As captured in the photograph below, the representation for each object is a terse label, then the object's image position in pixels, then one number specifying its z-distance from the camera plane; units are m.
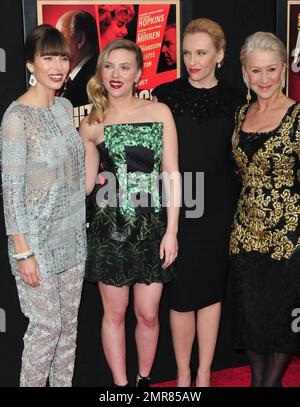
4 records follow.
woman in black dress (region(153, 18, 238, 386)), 3.18
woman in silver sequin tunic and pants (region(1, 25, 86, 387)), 2.71
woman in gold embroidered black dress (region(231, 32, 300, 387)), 2.91
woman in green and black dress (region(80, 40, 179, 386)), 3.00
